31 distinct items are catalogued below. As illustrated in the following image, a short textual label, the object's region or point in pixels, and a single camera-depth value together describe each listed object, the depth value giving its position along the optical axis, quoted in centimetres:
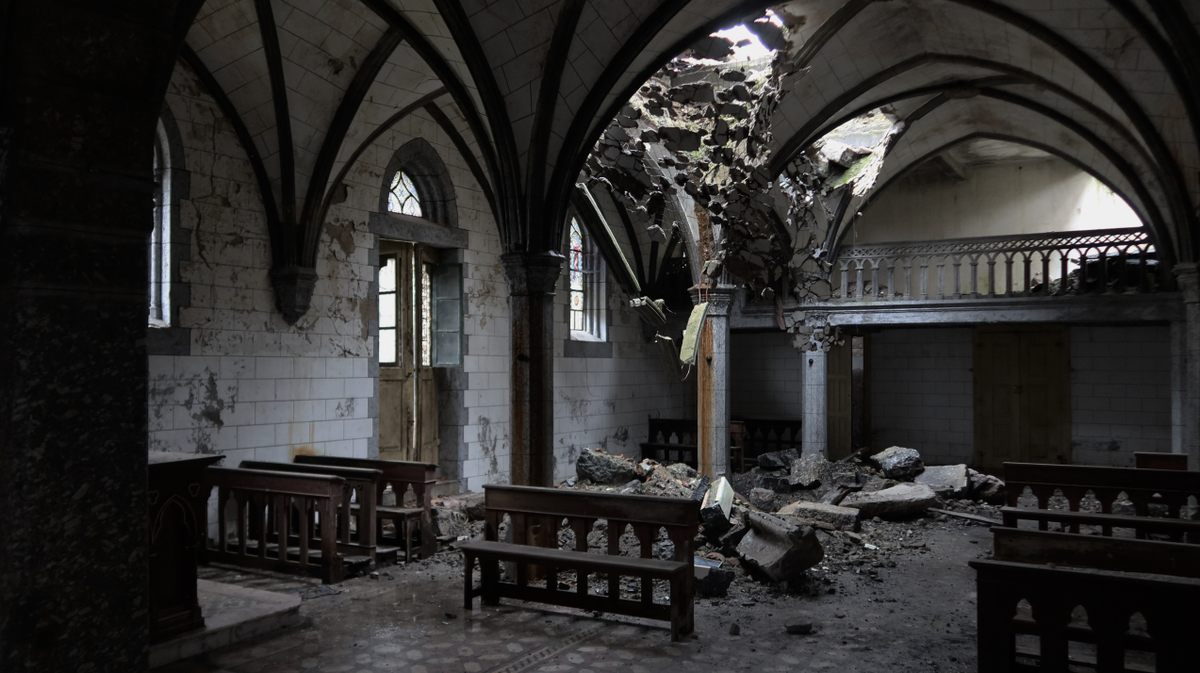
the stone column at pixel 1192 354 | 915
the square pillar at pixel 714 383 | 1058
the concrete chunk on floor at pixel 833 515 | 836
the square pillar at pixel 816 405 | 1294
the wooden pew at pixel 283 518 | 623
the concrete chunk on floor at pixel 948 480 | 1073
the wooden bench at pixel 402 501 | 713
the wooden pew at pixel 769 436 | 1570
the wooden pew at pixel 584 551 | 502
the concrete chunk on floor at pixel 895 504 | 941
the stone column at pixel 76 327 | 203
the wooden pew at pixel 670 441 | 1434
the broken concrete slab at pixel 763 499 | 991
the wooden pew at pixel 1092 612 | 335
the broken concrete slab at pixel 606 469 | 1178
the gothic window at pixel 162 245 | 736
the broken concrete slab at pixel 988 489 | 1066
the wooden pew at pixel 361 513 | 664
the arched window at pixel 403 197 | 1002
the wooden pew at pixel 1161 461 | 823
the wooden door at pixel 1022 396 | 1476
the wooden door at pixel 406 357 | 1016
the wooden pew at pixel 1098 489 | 588
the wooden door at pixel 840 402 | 1567
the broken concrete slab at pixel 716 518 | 725
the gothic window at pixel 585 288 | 1314
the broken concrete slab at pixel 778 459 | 1377
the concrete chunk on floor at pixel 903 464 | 1171
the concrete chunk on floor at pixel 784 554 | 611
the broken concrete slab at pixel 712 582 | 596
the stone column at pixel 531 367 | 656
